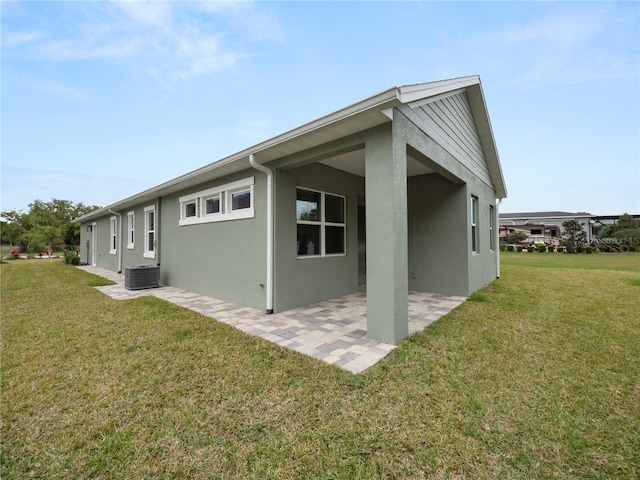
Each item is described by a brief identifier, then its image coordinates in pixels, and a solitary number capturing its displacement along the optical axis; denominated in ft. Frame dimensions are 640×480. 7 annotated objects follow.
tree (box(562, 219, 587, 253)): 76.96
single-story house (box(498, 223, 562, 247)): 103.09
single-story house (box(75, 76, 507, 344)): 11.62
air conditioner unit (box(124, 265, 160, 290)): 24.56
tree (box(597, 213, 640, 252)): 78.69
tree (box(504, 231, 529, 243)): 97.35
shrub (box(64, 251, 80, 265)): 51.49
